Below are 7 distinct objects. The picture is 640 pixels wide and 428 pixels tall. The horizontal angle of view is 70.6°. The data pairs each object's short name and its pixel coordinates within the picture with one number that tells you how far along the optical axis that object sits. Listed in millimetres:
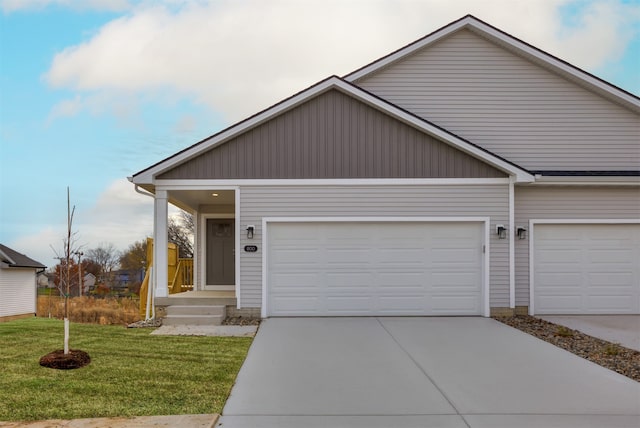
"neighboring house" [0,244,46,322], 21750
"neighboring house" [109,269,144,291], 32781
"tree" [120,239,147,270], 35059
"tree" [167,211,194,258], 33625
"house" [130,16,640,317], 9641
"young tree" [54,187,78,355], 6100
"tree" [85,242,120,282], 35031
